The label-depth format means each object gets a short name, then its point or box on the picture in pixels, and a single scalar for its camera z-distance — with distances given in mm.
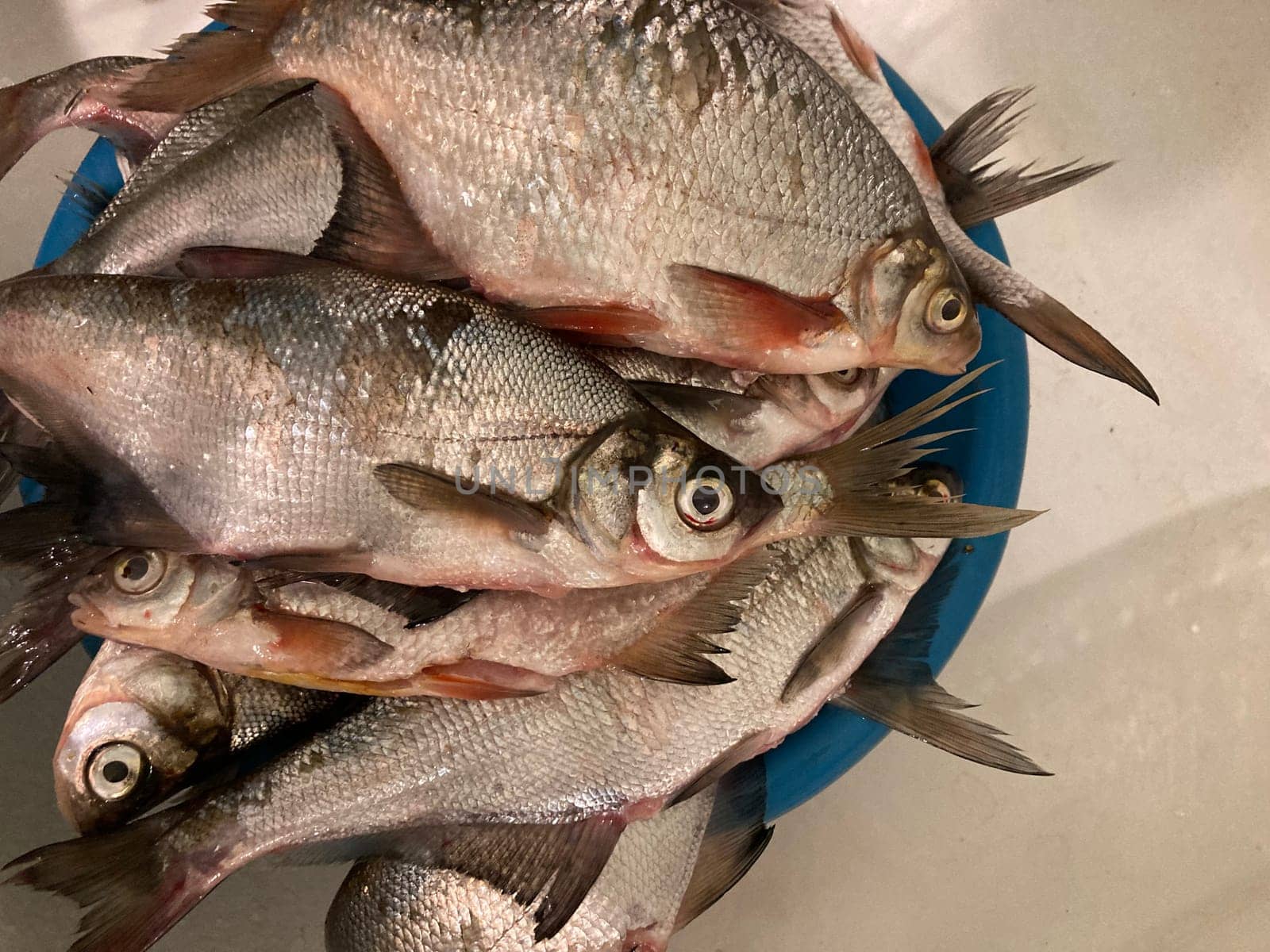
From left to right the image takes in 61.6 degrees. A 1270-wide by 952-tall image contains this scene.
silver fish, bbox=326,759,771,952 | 358
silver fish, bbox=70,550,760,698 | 317
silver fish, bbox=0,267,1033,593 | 293
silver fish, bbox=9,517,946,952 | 329
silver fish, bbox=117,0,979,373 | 304
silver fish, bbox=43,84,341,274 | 336
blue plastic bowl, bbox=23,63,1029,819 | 384
